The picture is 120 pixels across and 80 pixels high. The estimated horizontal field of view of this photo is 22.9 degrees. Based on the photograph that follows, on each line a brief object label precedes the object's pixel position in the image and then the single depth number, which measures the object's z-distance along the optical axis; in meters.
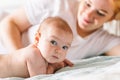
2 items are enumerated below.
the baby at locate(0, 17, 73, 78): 1.02
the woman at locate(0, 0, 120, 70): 1.34
